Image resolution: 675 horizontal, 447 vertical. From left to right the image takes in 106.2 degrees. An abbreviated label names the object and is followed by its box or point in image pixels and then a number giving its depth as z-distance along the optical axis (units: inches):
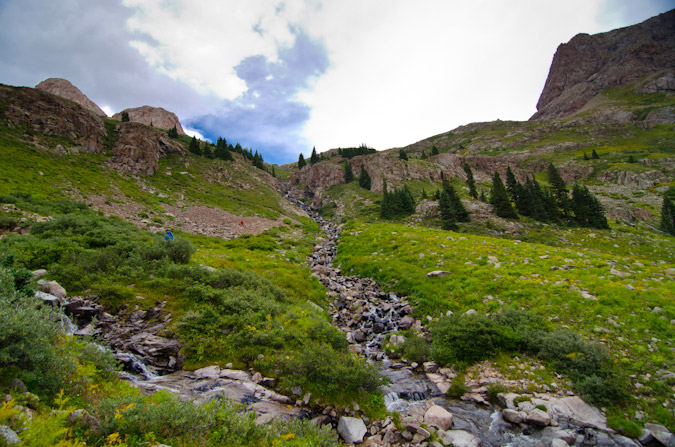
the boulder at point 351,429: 247.6
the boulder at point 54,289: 324.5
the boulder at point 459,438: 248.1
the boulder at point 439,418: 270.5
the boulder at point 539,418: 264.4
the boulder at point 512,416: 272.4
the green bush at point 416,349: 408.8
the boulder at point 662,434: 235.9
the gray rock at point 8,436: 116.2
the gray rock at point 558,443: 238.5
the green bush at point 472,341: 384.2
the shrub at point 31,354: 161.2
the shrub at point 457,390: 326.6
